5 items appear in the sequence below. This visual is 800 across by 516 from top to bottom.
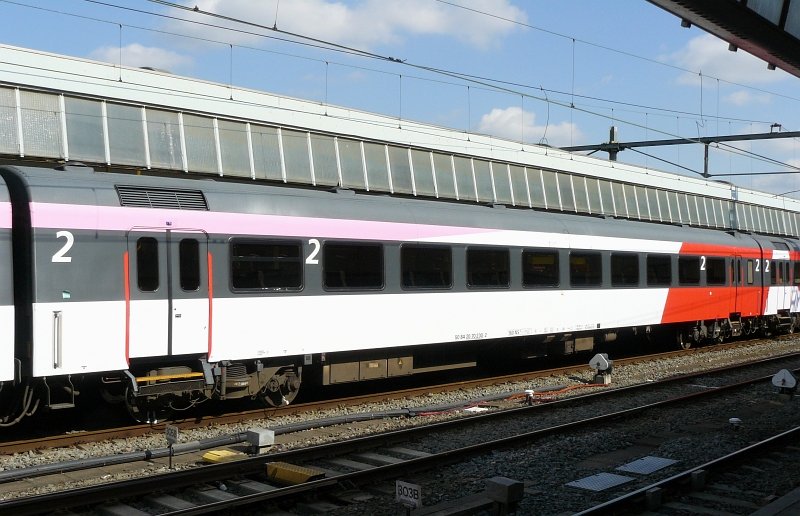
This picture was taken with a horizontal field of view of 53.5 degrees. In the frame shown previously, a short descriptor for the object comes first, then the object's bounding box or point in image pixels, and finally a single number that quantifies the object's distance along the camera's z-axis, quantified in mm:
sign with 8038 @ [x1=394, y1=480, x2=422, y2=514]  6434
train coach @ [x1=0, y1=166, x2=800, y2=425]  10109
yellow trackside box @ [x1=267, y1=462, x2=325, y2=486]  8305
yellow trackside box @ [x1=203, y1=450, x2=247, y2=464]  9398
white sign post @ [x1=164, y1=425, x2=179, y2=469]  9039
